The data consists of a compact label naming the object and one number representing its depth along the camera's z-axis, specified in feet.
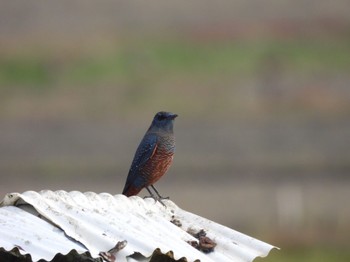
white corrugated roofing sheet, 51.13
